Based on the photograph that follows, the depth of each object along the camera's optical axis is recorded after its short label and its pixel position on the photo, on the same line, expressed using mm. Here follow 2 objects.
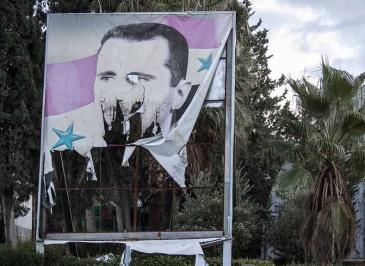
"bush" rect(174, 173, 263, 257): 19328
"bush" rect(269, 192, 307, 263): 22797
